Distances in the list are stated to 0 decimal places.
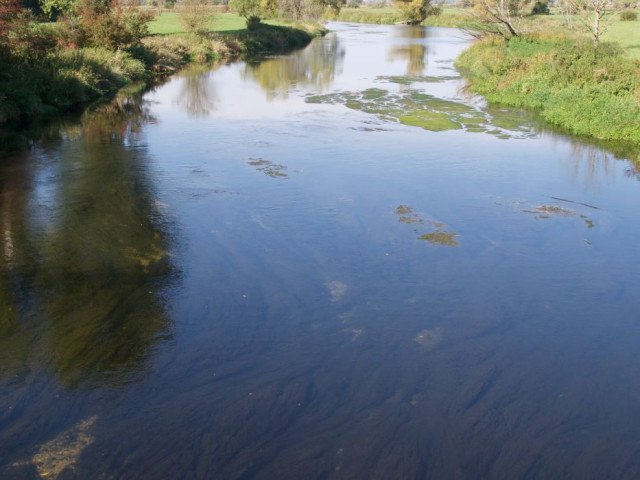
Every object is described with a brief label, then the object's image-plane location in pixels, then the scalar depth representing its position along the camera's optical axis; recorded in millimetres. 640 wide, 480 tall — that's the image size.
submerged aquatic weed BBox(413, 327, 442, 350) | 6406
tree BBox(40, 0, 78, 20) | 26627
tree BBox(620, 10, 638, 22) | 47822
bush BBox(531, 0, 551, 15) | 57206
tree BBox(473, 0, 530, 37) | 29112
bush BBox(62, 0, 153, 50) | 23906
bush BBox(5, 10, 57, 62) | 17688
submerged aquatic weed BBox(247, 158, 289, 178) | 11984
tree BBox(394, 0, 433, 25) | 71750
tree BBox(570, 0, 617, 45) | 25641
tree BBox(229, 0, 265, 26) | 49688
